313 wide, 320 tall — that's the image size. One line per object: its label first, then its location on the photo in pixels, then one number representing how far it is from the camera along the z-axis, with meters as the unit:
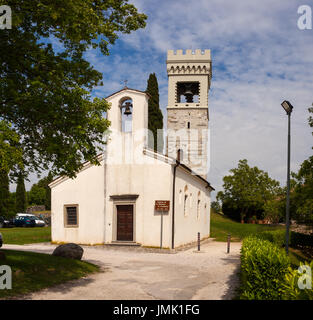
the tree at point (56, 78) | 8.91
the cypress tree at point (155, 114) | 42.97
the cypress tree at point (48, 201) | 67.88
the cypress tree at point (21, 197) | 56.94
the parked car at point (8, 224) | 40.25
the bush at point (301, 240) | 24.53
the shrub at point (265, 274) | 6.93
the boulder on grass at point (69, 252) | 14.39
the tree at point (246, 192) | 58.59
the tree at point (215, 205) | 84.30
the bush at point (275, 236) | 16.45
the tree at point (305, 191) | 16.56
